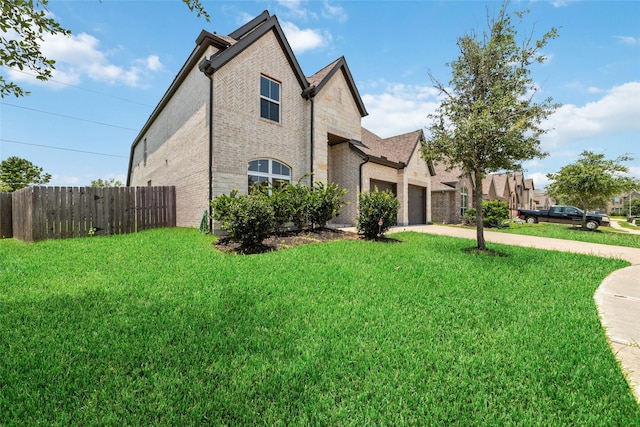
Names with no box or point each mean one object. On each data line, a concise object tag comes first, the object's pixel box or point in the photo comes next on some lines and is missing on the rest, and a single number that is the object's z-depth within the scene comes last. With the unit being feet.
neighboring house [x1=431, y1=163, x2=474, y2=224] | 69.62
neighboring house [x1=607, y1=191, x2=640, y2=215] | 202.80
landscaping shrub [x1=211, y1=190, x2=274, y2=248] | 23.02
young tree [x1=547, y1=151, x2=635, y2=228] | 50.01
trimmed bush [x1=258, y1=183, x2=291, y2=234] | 30.07
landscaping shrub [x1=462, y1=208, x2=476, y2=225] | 61.36
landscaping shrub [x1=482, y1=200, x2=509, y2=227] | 57.98
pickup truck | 65.16
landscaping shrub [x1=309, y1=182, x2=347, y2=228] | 32.50
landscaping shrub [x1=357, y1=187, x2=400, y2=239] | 28.45
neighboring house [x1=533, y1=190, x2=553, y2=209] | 220.88
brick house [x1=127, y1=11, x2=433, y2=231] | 31.65
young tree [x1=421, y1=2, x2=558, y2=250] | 22.72
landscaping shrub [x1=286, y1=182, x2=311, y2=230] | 31.57
